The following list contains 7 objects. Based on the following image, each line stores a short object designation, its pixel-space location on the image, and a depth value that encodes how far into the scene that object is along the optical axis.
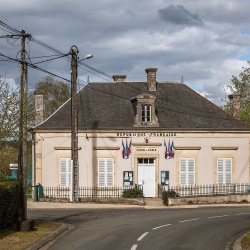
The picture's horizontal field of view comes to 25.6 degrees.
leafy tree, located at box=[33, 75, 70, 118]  68.69
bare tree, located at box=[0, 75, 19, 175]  19.14
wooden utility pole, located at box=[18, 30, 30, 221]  19.59
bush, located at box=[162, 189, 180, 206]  33.97
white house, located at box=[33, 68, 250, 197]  37.94
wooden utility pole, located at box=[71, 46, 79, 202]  33.78
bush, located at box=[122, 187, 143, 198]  35.62
